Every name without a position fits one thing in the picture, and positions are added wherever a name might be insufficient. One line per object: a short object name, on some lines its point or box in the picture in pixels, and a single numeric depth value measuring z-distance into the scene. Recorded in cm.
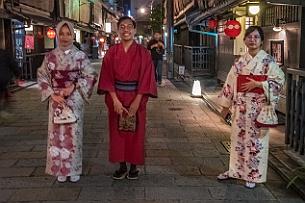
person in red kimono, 597
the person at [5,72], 791
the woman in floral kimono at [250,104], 565
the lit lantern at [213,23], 1986
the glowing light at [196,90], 1568
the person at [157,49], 1833
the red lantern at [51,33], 2293
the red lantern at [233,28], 1448
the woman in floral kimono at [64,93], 597
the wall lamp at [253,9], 1290
